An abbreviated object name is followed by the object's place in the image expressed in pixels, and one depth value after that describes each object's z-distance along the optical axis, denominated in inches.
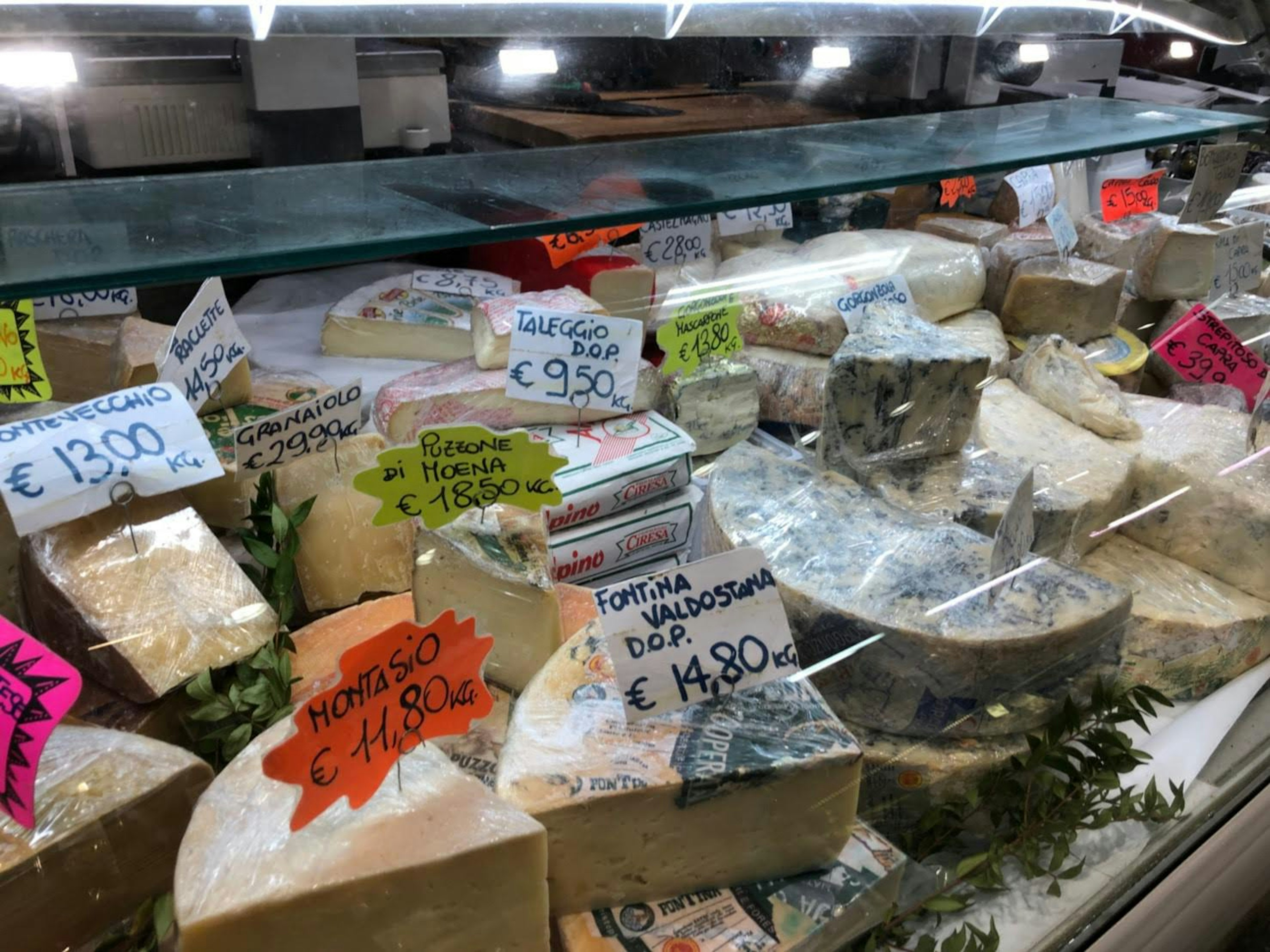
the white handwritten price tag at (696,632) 39.0
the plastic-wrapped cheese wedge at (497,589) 45.4
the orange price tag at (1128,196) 89.3
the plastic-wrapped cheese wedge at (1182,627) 57.3
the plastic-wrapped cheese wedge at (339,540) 48.4
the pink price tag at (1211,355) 77.8
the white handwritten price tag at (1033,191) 89.1
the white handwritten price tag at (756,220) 82.3
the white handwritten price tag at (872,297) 72.2
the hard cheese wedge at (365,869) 32.2
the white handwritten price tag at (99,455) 39.3
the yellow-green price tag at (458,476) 41.3
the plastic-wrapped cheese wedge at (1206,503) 60.8
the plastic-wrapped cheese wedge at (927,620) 45.6
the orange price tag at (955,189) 94.1
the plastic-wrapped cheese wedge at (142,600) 38.9
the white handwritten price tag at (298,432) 45.5
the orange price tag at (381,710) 32.4
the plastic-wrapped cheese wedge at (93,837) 32.8
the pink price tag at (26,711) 32.0
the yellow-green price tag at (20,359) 48.7
